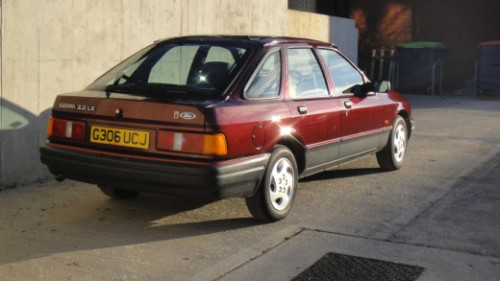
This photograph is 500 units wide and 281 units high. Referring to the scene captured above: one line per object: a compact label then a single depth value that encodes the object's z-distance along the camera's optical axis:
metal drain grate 4.77
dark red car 5.42
